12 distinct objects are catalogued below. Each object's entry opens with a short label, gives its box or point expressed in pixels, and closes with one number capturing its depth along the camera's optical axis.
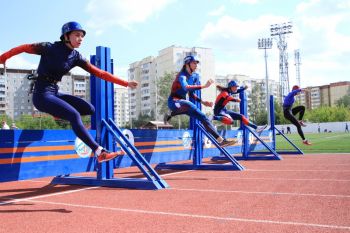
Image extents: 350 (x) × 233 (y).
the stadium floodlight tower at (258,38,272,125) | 68.38
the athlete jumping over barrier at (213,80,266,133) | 11.27
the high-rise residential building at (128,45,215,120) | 106.56
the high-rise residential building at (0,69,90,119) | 113.25
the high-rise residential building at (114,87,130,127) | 157.81
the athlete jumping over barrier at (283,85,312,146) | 14.63
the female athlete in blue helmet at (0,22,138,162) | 5.75
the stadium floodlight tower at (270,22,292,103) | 66.65
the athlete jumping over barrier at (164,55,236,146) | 8.95
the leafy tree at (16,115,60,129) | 78.44
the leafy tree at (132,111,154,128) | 92.81
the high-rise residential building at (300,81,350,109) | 164.50
